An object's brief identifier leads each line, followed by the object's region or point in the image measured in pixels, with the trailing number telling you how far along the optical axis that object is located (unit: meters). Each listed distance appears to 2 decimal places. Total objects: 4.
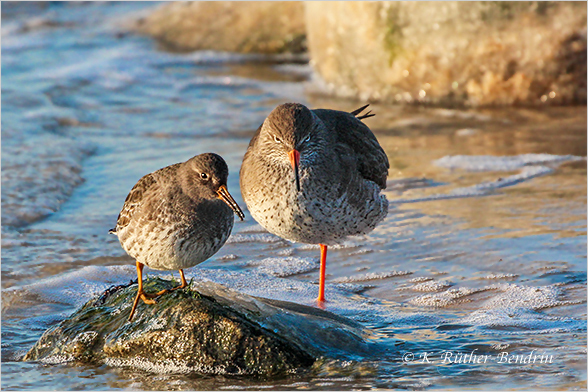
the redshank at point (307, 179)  11.37
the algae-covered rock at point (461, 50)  22.81
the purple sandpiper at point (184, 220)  10.08
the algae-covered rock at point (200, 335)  9.99
